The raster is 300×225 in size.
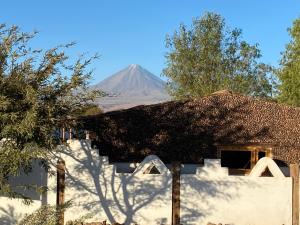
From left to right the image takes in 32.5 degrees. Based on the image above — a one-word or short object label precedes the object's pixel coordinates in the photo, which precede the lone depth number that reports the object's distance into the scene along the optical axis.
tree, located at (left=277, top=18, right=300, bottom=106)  34.69
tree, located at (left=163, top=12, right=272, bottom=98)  43.62
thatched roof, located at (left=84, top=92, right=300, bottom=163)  19.91
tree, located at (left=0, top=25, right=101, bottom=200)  11.99
